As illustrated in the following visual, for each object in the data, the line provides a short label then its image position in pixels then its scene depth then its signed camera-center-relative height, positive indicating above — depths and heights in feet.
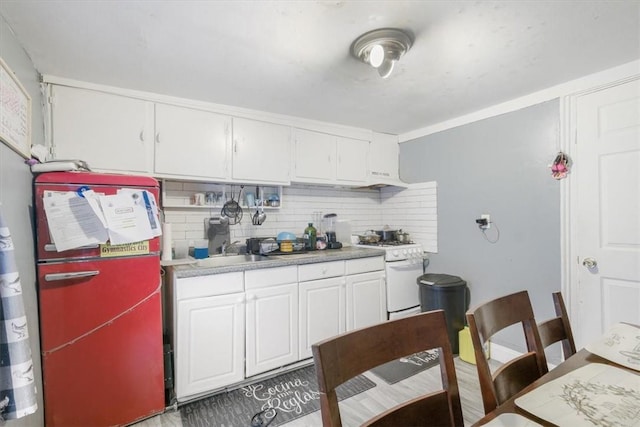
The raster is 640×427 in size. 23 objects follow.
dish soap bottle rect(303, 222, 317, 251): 9.76 -0.88
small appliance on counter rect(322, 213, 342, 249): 10.55 -0.55
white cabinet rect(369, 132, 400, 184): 11.14 +1.98
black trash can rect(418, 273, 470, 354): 8.71 -2.66
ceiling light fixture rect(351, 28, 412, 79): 5.08 +2.94
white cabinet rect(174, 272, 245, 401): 6.46 -2.72
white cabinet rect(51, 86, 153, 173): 6.52 +1.97
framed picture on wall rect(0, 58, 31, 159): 4.21 +1.59
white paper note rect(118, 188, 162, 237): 5.91 +0.20
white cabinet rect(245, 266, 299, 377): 7.28 -2.72
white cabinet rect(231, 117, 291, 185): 8.56 +1.80
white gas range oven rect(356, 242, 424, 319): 9.68 -2.23
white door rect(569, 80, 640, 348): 6.39 -0.04
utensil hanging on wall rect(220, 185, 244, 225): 9.08 +0.04
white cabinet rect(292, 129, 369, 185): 9.62 +1.80
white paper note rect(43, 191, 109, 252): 5.12 -0.12
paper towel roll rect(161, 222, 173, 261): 7.63 -0.72
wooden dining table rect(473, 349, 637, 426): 2.50 -1.77
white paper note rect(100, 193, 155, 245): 5.59 -0.10
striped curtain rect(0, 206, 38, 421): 3.14 -1.39
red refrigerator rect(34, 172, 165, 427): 5.22 -2.06
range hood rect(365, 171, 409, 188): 11.09 +1.12
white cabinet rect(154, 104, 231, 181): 7.54 +1.87
